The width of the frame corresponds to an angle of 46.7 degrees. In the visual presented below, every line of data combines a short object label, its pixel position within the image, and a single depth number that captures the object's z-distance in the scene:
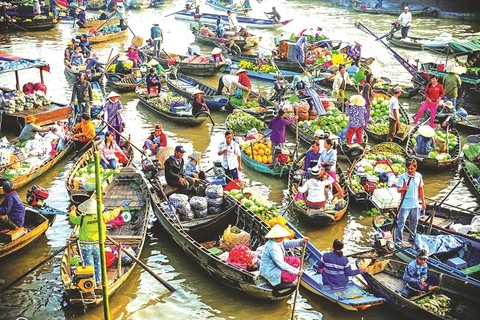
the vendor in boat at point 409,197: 10.23
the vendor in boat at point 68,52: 23.11
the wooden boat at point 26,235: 10.44
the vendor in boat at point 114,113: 15.02
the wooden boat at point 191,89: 18.88
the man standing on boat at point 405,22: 27.95
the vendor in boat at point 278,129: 14.02
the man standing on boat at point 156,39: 24.70
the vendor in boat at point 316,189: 11.64
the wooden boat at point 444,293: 8.62
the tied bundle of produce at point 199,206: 11.16
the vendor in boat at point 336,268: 8.95
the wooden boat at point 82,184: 12.20
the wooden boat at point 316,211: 11.62
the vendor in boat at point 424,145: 14.82
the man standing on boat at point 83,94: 16.58
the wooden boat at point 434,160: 14.46
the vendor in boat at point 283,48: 23.42
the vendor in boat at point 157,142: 14.21
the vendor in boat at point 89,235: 9.08
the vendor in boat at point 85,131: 14.61
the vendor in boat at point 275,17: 33.81
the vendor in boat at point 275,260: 8.85
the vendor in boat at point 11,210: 10.31
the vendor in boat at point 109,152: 13.38
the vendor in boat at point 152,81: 19.44
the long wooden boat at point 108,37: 29.18
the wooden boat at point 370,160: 12.65
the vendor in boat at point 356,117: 14.47
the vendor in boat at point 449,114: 16.56
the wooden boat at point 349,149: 14.90
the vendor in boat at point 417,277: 8.96
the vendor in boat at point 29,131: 14.90
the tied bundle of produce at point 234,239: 10.25
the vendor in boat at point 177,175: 11.87
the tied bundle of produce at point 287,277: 9.01
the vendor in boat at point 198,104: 17.34
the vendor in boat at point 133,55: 22.91
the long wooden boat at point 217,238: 9.19
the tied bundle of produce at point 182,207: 11.07
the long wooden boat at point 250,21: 33.91
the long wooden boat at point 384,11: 38.38
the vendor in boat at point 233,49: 25.03
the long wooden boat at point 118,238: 8.91
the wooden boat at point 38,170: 13.28
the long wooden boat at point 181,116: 17.55
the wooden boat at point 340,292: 8.85
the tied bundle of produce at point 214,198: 11.33
